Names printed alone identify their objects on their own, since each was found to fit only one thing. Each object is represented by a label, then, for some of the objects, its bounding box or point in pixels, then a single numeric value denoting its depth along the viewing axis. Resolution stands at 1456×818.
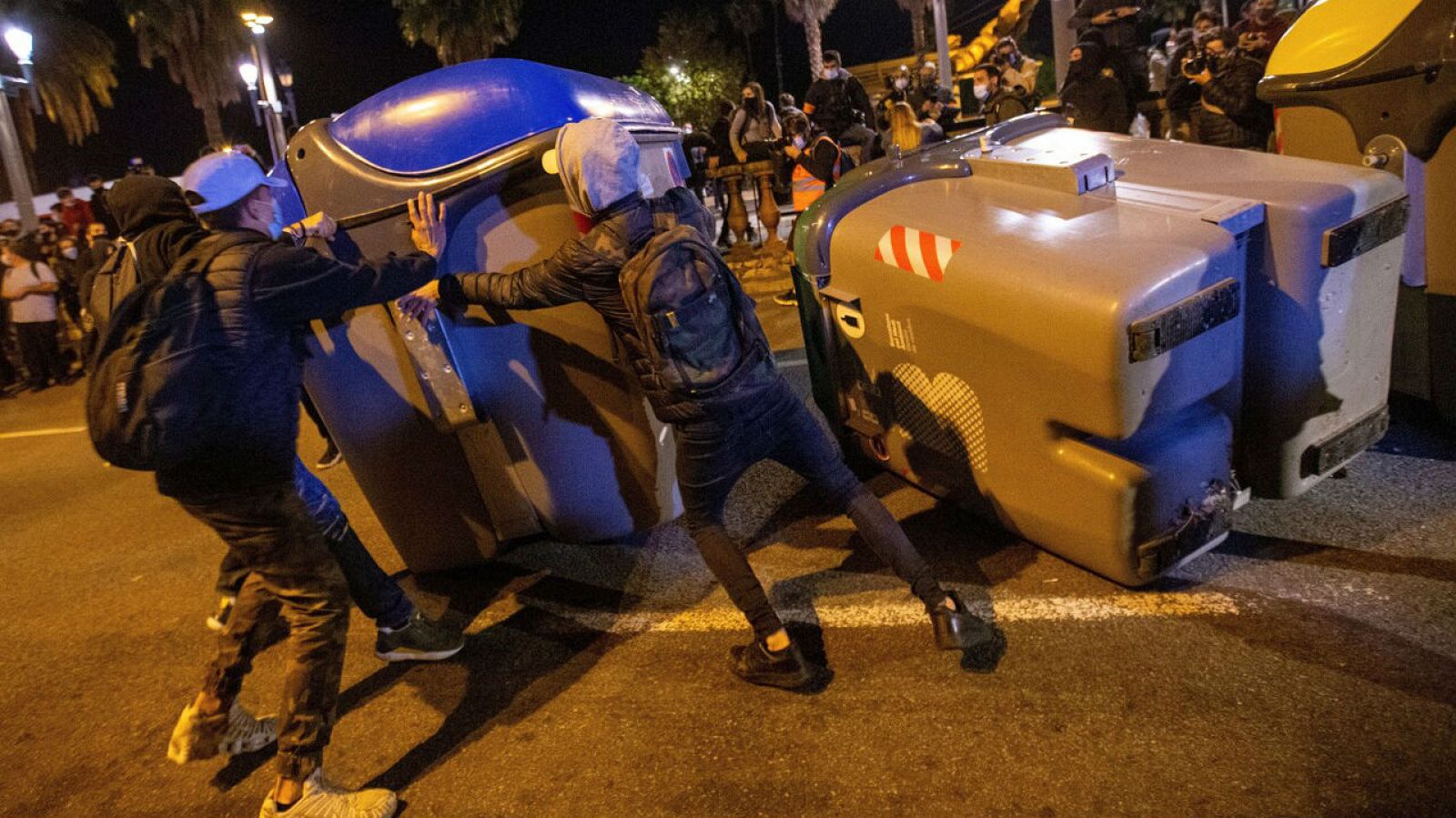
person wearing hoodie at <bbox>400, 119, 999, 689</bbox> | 2.88
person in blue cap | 2.65
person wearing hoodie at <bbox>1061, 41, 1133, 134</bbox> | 8.30
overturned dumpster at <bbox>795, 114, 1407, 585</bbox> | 2.82
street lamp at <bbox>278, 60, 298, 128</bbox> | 25.67
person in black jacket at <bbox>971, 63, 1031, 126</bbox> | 9.71
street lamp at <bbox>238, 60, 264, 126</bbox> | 24.00
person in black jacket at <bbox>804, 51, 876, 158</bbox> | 10.01
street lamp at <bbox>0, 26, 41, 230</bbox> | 14.62
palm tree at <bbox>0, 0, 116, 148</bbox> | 25.25
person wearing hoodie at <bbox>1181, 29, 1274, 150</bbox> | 6.65
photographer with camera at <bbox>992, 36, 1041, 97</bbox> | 11.52
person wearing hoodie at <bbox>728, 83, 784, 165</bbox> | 10.94
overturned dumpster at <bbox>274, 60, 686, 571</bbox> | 3.40
